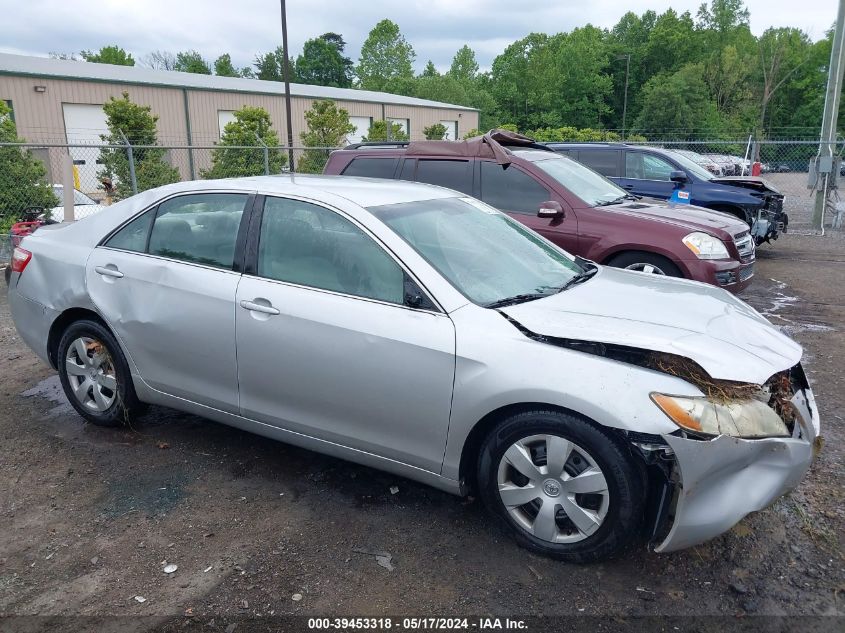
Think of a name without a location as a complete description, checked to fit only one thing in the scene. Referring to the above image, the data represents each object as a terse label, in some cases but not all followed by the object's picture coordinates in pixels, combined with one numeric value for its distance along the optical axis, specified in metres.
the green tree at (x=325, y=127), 24.80
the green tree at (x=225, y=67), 91.94
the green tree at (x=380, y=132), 29.08
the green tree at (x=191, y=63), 87.06
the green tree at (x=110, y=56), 72.94
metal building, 23.61
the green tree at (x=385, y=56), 77.38
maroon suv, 6.21
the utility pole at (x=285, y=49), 22.91
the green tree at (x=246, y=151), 17.64
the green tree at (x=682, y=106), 61.62
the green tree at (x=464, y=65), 85.31
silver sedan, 2.65
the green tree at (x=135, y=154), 15.11
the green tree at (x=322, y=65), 88.88
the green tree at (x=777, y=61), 62.38
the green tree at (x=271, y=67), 88.69
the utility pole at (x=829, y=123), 13.88
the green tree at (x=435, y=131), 34.75
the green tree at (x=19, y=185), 11.55
